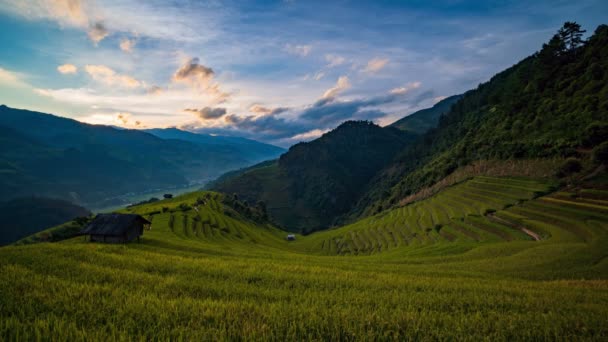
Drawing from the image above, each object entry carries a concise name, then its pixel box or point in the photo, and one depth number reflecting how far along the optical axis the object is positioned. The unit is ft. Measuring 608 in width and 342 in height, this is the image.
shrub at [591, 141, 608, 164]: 146.38
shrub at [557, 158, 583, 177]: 156.00
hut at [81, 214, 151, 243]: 117.60
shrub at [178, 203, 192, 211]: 268.00
